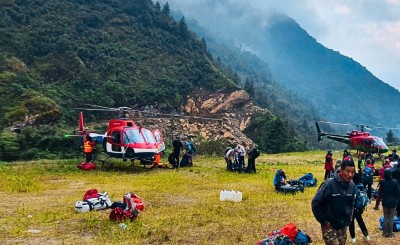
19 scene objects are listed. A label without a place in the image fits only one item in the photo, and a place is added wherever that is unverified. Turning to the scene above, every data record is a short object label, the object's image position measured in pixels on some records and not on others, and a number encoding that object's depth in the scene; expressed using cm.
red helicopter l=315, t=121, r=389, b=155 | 2820
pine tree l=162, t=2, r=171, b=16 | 7199
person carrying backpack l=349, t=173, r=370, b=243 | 841
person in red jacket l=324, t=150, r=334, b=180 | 1736
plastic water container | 1270
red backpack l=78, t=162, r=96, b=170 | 2103
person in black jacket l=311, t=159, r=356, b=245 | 564
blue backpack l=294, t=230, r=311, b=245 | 803
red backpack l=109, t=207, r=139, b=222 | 986
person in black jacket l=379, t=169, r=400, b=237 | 899
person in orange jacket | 2191
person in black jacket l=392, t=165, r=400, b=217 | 1044
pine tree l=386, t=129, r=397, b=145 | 6844
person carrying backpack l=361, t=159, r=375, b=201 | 1301
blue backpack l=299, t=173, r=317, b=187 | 1632
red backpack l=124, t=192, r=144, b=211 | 1023
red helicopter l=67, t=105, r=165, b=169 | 1956
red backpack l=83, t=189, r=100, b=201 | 1160
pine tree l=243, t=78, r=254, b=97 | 7118
